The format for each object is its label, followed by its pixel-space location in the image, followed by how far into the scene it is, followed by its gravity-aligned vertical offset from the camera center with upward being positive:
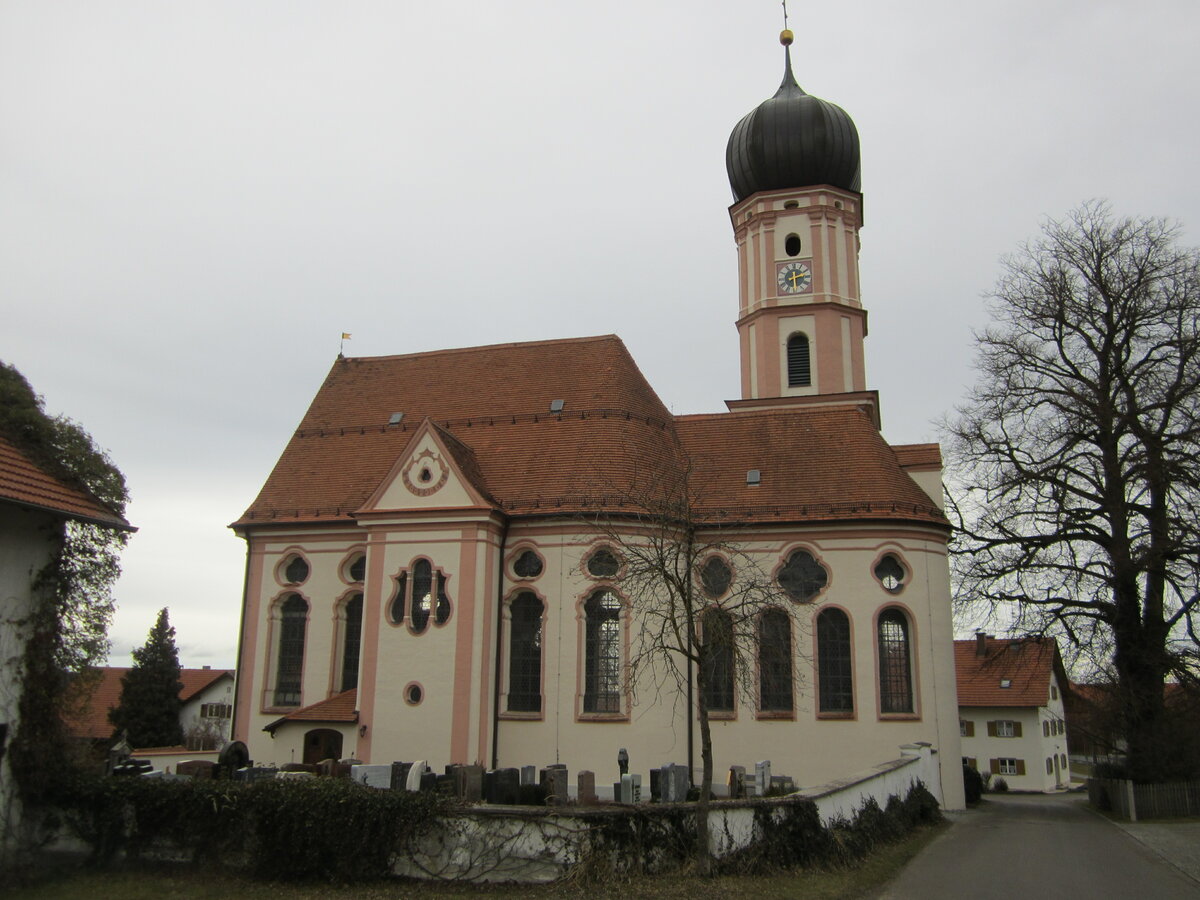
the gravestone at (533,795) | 19.52 -1.75
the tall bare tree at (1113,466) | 24.62 +5.87
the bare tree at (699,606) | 24.14 +2.08
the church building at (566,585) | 24.58 +2.89
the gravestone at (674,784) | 18.69 -1.47
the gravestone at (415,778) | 18.53 -1.38
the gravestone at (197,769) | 19.68 -1.37
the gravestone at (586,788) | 18.73 -1.54
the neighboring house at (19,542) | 14.99 +2.33
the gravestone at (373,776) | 17.80 -1.31
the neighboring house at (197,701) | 50.20 -0.17
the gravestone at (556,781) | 19.50 -1.49
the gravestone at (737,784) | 20.73 -1.61
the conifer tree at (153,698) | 46.06 +0.01
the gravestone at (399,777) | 19.05 -1.39
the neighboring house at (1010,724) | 48.19 -0.84
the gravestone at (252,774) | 17.36 -1.29
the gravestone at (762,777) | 21.05 -1.51
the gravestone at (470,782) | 18.92 -1.49
